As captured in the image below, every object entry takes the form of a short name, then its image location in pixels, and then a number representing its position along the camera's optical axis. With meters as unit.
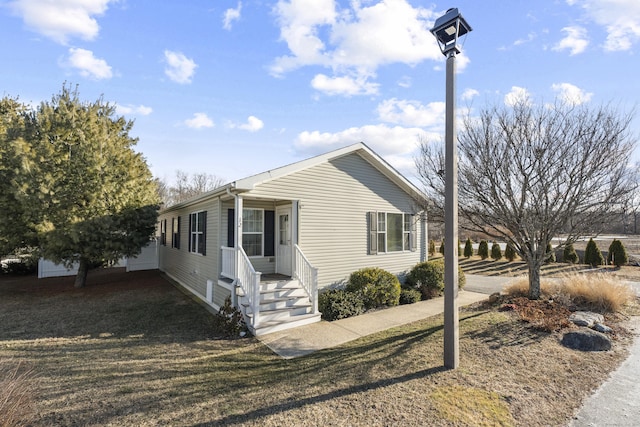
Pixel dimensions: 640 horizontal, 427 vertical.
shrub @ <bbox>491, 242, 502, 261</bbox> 20.41
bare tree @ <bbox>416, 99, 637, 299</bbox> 7.54
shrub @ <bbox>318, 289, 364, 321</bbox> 8.11
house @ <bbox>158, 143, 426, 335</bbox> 7.79
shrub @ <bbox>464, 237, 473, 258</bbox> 22.06
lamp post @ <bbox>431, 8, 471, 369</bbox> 4.95
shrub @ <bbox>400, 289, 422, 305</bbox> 9.85
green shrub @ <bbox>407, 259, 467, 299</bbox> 10.71
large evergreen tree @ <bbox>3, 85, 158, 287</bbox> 10.21
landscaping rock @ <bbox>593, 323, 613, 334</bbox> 6.52
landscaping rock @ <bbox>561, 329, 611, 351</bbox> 5.86
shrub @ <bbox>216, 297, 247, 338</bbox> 6.93
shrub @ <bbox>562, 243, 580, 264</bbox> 17.88
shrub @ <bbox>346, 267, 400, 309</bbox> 8.94
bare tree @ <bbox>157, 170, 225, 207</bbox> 44.41
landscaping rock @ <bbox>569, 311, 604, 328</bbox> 6.78
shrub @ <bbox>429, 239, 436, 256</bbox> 24.88
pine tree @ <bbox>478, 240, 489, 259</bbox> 20.94
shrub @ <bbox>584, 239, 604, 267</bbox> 17.11
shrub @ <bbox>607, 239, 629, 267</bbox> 16.59
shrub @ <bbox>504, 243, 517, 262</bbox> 19.16
